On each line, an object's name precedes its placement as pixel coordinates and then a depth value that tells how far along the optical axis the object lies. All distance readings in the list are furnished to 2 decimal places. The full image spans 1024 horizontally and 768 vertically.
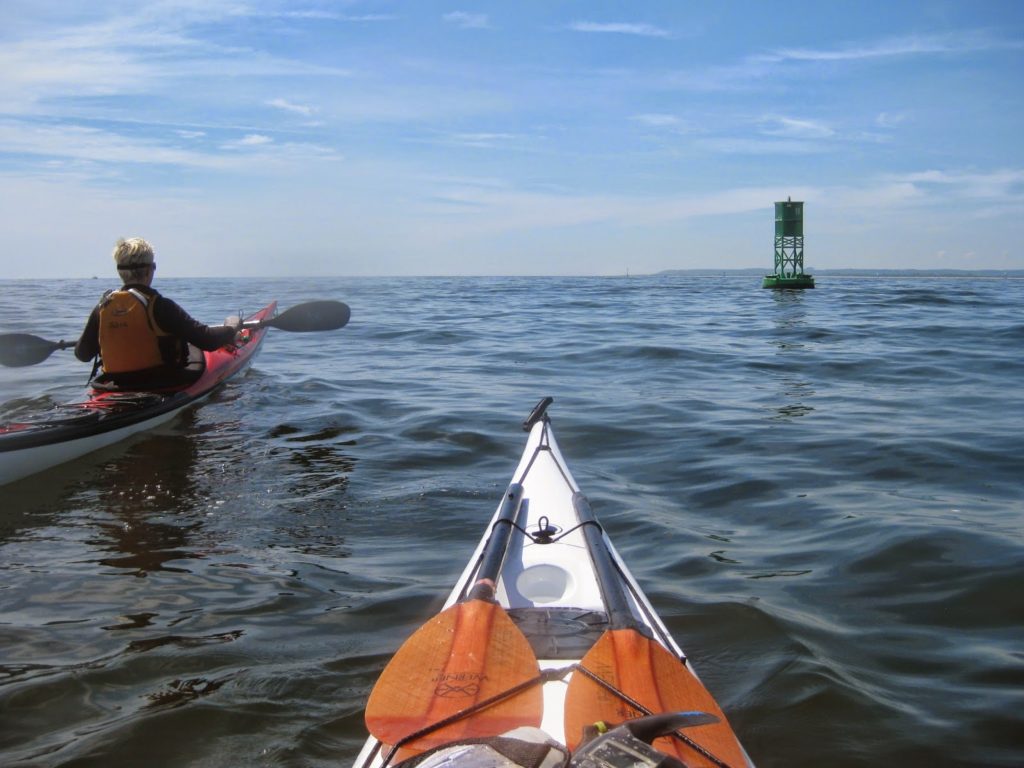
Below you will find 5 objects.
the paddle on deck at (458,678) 1.97
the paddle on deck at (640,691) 1.88
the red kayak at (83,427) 5.20
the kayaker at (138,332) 6.00
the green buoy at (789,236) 39.31
